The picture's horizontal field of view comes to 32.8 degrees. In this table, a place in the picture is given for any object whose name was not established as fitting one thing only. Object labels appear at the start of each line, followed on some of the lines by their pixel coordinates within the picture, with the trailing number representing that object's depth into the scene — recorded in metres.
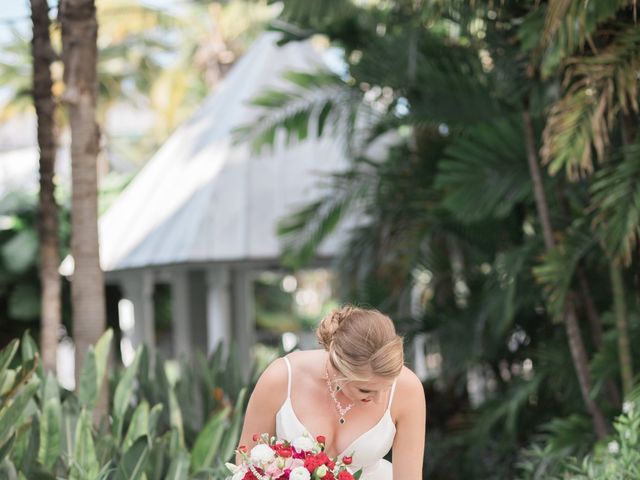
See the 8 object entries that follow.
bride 3.77
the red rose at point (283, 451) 3.31
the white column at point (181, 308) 15.87
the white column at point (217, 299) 13.80
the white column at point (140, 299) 14.94
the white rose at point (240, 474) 3.35
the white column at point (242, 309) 16.41
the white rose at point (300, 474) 3.21
